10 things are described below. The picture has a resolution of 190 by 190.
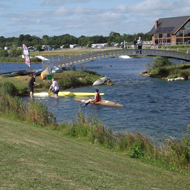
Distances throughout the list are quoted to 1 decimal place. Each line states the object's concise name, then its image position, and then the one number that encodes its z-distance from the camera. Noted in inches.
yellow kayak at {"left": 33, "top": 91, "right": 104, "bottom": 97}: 1349.7
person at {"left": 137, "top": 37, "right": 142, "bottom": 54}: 1959.9
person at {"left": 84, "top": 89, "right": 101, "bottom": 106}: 1163.4
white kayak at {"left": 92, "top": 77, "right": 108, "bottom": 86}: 1714.4
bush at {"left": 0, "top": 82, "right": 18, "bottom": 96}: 1264.5
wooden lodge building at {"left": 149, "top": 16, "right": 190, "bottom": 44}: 3818.9
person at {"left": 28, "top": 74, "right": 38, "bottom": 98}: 1214.9
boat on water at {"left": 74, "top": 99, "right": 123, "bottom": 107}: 1154.7
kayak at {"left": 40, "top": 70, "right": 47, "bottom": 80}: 1675.1
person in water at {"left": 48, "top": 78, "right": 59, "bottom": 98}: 1292.3
